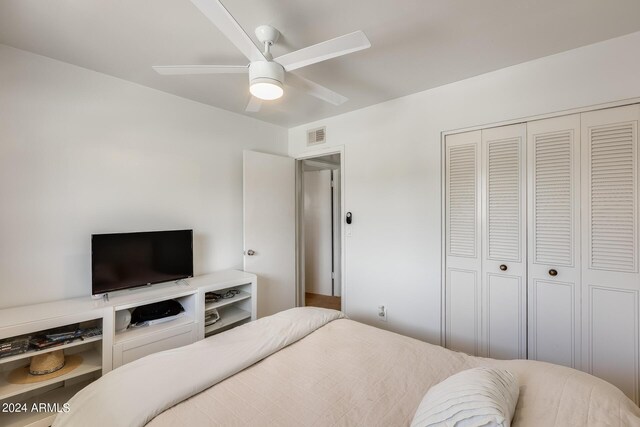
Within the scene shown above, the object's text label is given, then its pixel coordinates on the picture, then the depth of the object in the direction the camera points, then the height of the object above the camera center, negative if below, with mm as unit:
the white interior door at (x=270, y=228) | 3020 -173
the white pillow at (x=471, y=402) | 840 -606
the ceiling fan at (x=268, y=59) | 1198 +773
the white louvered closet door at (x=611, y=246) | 1721 -215
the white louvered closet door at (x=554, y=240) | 1892 -197
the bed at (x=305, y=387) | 1004 -745
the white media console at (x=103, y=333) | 1604 -850
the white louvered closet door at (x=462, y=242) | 2279 -252
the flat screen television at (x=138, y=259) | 1992 -357
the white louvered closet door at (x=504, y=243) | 2088 -236
